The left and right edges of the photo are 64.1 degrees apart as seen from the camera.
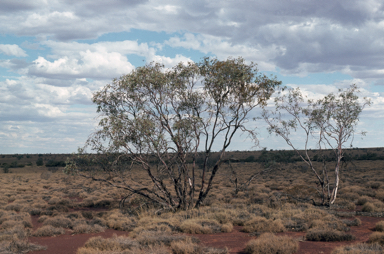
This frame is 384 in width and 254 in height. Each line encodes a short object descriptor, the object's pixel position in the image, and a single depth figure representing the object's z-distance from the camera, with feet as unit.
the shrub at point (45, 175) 170.09
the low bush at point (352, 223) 51.96
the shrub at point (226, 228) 48.89
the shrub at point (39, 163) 264.05
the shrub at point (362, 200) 76.39
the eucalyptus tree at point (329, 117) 70.68
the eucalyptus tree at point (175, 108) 58.95
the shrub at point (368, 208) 66.28
